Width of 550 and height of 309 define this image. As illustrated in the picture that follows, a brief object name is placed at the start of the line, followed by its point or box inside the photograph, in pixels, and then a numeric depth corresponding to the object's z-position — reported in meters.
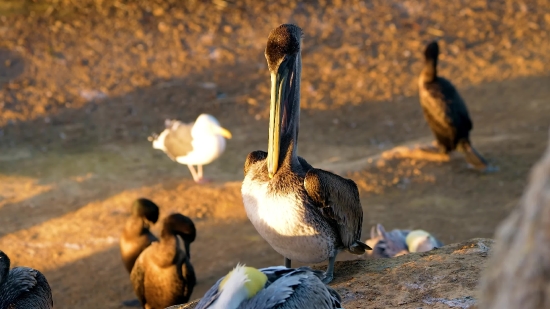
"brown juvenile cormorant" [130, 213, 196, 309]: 12.15
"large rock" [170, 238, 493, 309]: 8.25
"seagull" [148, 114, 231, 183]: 17.64
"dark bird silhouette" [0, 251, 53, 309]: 9.06
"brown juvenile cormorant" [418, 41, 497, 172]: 18.31
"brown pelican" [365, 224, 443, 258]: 12.95
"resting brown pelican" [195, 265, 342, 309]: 6.62
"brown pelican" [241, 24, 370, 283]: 8.88
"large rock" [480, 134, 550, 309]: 3.06
